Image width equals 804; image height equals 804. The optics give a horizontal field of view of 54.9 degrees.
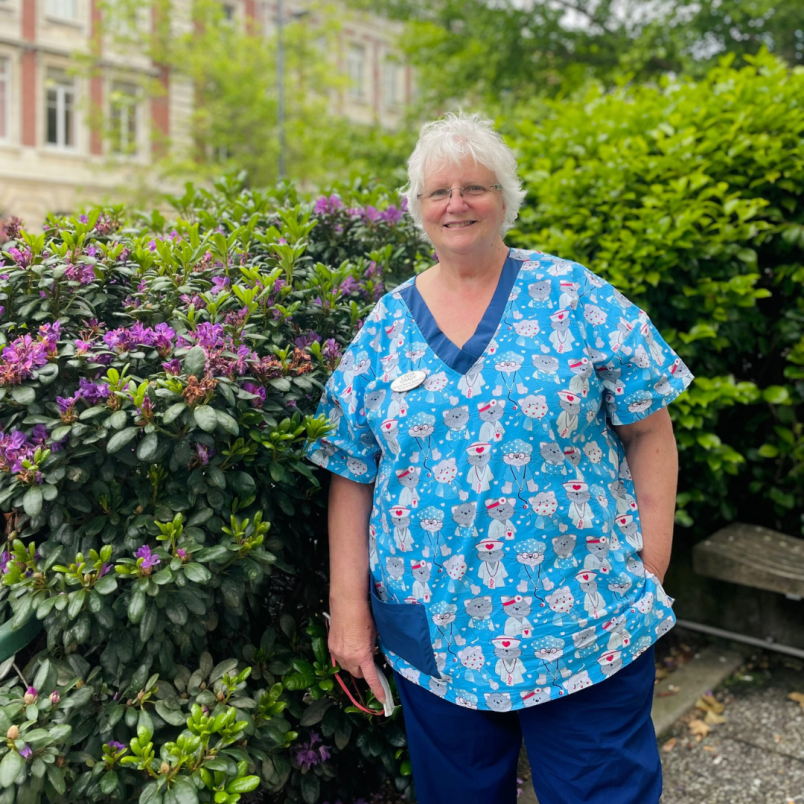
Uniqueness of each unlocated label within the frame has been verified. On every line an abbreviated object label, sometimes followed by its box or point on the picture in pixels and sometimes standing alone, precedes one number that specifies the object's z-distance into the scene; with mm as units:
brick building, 22078
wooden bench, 3340
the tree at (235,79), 20281
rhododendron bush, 1716
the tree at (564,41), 13141
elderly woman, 1778
